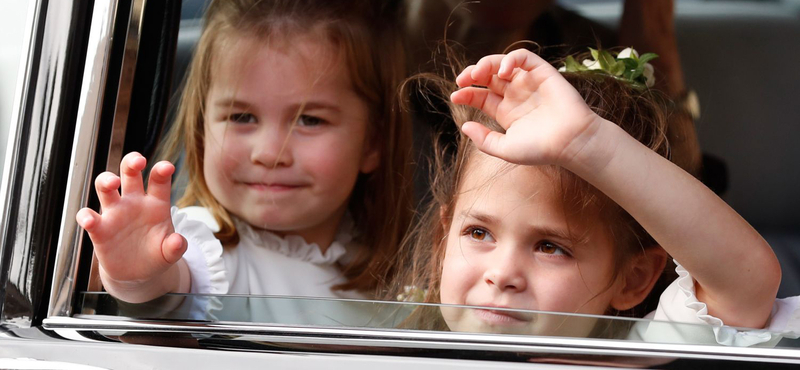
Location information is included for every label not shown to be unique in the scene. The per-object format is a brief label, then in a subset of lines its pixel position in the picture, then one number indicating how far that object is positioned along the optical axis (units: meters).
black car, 2.35
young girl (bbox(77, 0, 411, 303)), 2.61
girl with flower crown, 2.38
